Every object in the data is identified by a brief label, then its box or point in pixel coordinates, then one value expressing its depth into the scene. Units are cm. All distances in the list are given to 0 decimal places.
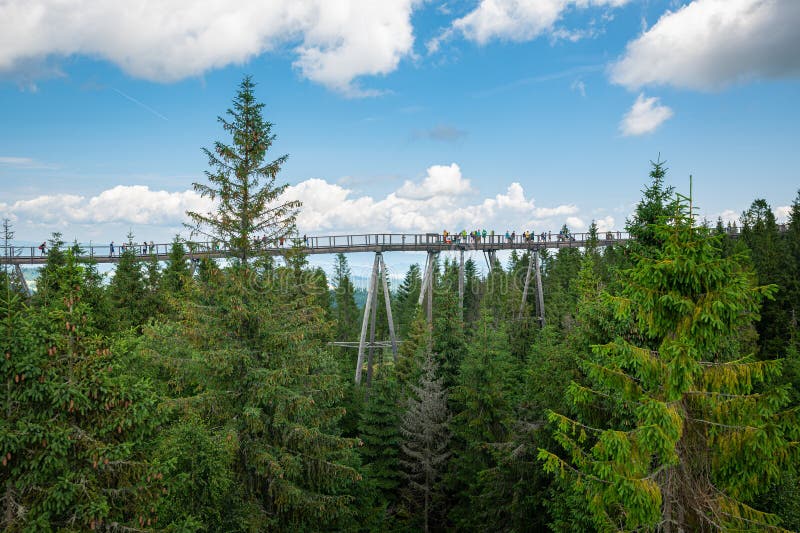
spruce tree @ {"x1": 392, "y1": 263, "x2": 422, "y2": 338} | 5176
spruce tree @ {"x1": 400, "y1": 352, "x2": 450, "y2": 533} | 1855
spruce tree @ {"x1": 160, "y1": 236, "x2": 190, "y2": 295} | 2773
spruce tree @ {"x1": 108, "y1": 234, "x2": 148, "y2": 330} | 2583
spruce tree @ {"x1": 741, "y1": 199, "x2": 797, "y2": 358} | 3059
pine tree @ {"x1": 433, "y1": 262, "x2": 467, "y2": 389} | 2100
